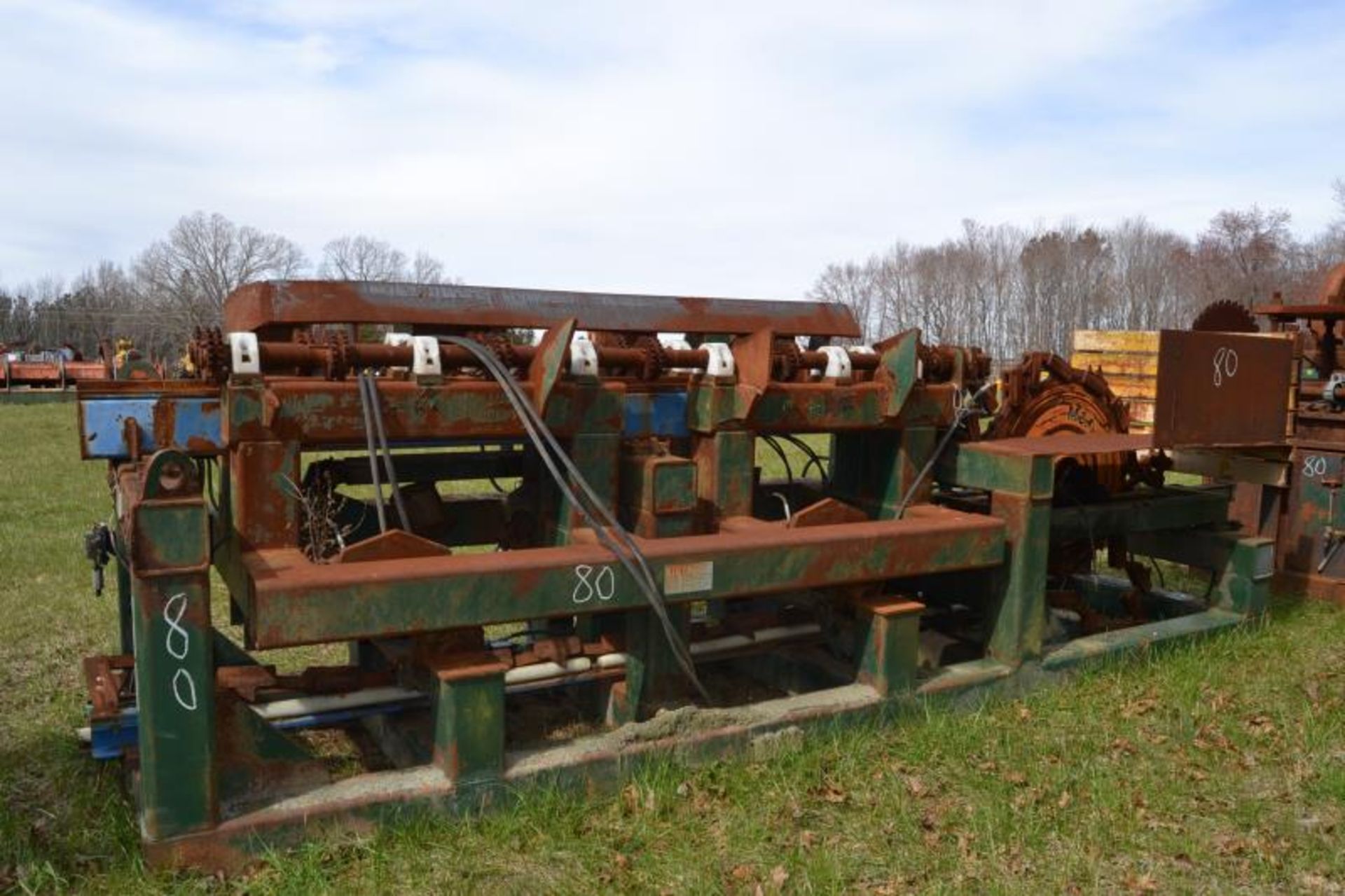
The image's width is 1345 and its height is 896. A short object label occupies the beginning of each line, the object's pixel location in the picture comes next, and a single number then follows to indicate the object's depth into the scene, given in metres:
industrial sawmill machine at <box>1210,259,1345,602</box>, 6.61
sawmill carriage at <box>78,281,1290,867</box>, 3.03
